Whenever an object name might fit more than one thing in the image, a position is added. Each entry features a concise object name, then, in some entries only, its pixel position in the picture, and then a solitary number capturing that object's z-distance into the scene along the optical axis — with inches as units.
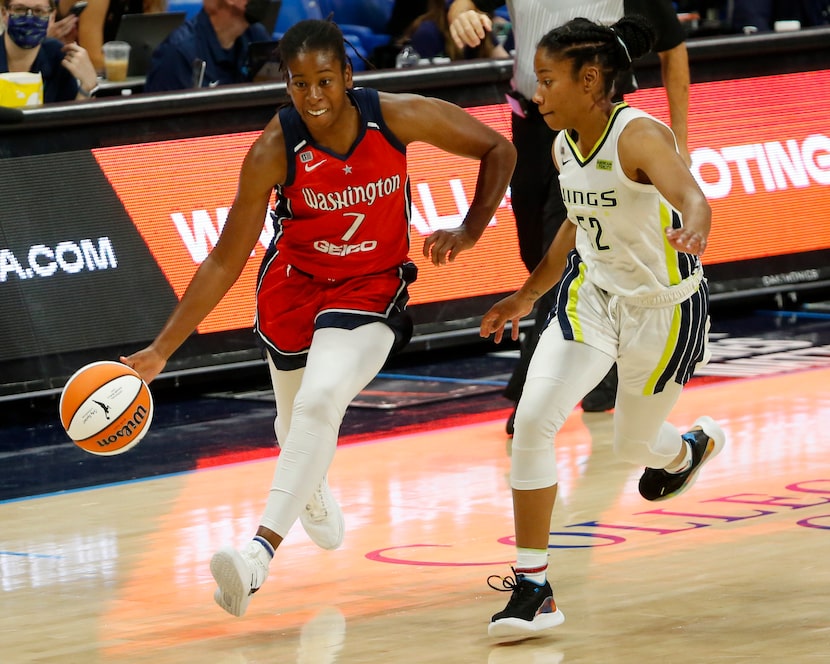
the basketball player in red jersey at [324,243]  365.7
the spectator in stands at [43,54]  659.6
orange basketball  375.0
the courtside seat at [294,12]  961.3
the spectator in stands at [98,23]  809.8
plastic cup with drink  756.0
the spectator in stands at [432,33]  863.7
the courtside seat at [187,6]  932.5
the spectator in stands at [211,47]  732.6
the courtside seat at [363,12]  1023.5
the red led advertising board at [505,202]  640.4
